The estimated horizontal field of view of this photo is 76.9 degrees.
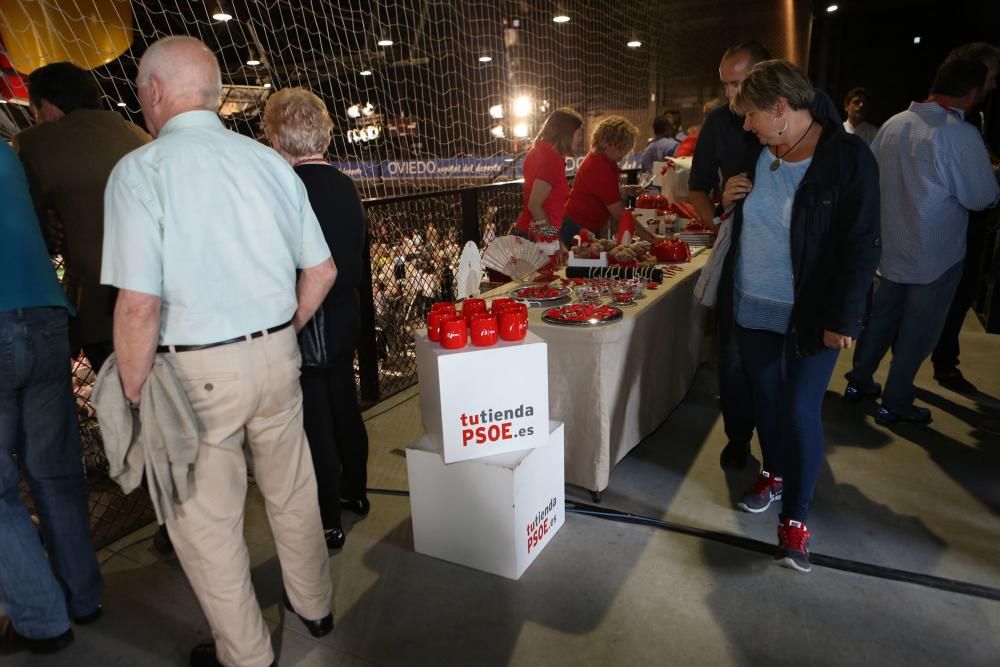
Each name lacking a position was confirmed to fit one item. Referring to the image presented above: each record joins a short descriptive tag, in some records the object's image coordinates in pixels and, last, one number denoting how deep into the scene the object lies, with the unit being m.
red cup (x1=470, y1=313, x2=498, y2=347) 1.77
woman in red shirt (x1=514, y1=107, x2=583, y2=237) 3.29
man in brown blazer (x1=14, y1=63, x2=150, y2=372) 1.74
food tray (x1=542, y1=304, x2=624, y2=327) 2.13
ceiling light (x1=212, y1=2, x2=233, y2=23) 3.22
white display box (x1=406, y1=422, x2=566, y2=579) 1.83
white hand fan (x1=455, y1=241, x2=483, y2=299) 2.26
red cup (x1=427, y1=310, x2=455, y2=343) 1.83
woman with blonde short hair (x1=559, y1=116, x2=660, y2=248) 3.29
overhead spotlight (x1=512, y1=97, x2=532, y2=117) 7.14
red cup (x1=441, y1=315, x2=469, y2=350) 1.75
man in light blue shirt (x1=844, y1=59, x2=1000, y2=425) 2.53
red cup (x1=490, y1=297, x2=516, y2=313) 1.90
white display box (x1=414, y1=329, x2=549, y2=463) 1.76
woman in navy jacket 1.69
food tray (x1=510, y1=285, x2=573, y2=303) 2.38
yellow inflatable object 2.57
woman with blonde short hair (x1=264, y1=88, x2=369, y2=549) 1.78
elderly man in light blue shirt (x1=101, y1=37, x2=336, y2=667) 1.21
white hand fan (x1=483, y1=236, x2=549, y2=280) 2.83
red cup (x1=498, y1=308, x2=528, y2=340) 1.82
